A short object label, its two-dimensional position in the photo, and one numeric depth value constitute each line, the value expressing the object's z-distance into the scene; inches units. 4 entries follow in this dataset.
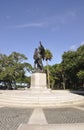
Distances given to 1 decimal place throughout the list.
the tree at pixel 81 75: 667.1
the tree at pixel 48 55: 1167.4
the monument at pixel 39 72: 466.5
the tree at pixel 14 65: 944.9
